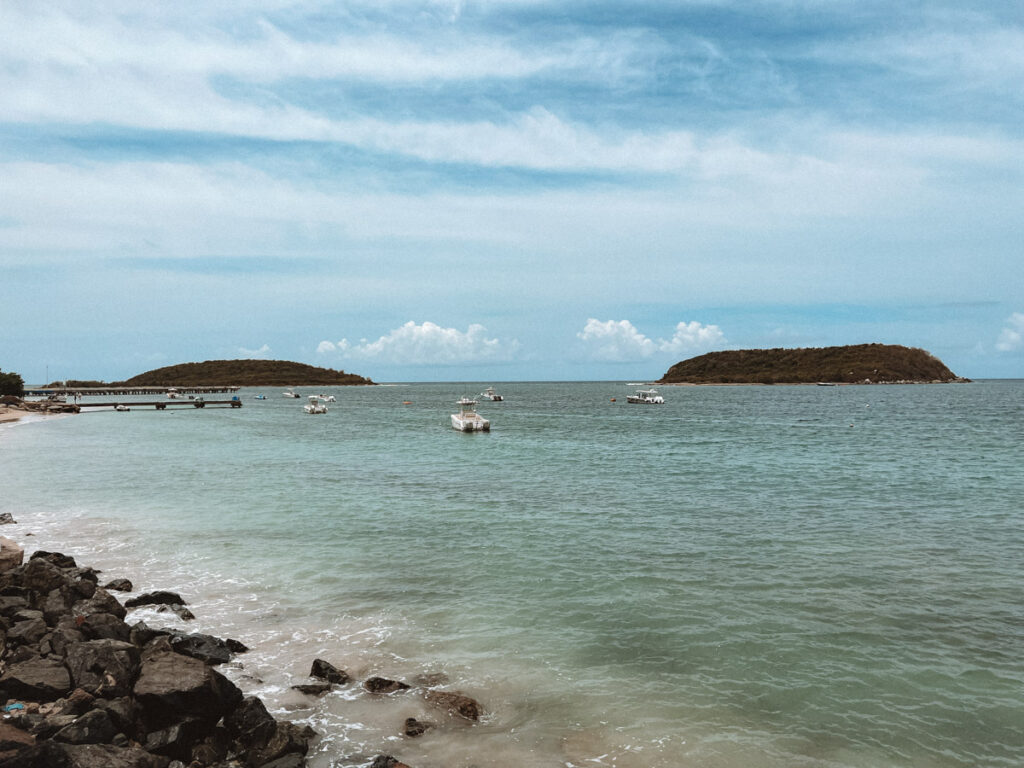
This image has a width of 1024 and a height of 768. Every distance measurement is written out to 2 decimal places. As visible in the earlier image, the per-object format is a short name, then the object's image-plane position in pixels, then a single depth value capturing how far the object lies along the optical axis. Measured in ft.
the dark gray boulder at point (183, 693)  29.89
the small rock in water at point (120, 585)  55.26
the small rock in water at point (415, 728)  31.91
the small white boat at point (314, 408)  382.42
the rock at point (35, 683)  31.40
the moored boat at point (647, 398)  482.69
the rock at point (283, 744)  28.96
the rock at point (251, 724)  29.78
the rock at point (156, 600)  50.88
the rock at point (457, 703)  34.01
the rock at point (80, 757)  23.58
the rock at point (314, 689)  36.19
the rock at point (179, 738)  28.02
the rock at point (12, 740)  24.70
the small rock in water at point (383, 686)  36.47
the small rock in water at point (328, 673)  37.81
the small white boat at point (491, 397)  547.53
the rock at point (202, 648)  39.06
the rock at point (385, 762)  28.24
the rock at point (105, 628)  39.78
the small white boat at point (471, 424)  235.61
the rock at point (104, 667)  32.17
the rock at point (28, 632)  37.93
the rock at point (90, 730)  27.07
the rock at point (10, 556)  48.91
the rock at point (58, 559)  57.36
